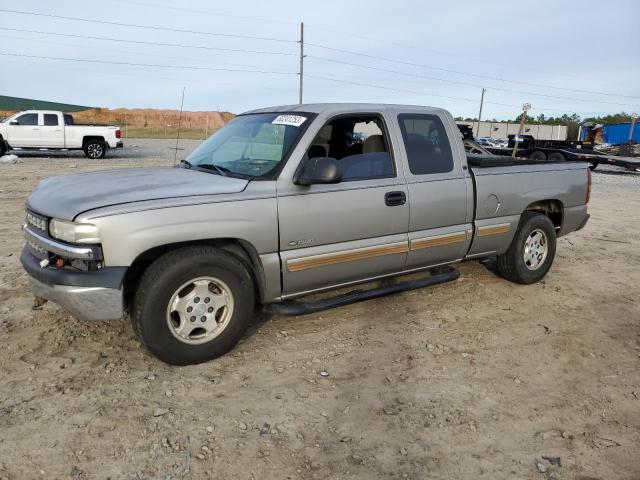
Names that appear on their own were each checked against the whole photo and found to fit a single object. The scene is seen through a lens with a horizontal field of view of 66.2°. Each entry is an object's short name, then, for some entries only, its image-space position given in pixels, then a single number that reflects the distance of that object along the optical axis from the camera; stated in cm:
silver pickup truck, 306
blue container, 4341
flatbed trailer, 2076
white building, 6425
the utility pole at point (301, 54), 4059
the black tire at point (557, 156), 2178
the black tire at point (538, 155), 2242
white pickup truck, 1811
